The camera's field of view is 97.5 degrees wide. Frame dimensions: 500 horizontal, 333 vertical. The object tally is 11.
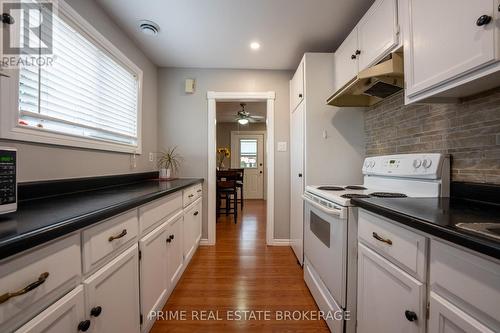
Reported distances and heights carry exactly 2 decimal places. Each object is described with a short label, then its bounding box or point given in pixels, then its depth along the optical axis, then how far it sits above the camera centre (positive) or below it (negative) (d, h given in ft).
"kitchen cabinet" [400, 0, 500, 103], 2.58 +1.66
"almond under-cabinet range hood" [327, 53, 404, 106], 4.27 +1.91
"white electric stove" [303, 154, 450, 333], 4.05 -1.04
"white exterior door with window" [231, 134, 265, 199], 21.79 +0.59
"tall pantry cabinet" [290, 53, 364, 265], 6.83 +1.06
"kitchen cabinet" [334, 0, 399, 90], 4.32 +2.90
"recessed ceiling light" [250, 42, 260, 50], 7.42 +4.16
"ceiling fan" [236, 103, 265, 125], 16.47 +4.18
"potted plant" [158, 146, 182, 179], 9.17 +0.21
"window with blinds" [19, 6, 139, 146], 3.92 +1.61
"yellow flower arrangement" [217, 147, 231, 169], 16.40 +0.97
